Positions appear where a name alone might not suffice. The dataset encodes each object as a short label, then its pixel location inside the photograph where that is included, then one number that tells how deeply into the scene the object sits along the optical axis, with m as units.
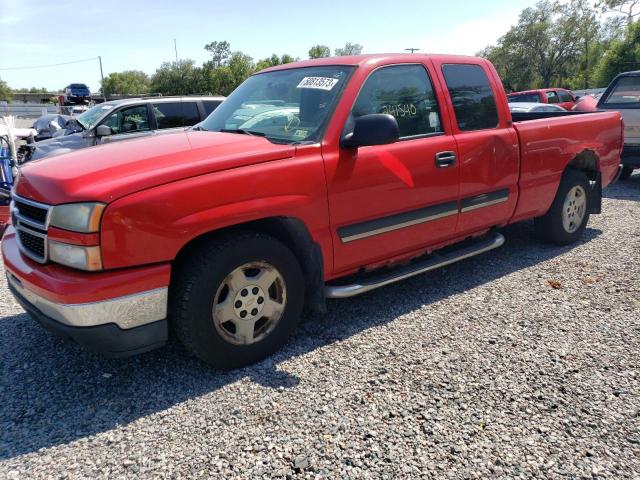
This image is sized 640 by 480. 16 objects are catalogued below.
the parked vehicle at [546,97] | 17.39
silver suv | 8.70
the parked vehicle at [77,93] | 43.03
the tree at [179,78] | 77.06
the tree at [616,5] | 52.77
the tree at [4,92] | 95.94
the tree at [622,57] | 34.59
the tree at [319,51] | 77.81
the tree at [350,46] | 68.95
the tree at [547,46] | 55.25
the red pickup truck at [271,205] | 2.56
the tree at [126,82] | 115.31
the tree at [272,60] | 79.43
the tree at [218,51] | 78.25
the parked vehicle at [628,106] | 8.62
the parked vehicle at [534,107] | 11.34
